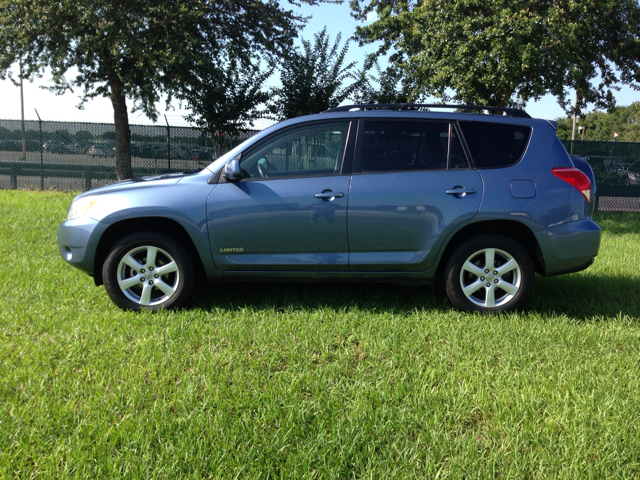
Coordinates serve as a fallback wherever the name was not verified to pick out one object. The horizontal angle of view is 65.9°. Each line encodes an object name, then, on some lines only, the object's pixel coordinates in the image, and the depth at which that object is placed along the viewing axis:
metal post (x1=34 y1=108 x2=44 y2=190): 14.97
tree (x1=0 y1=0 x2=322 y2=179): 12.28
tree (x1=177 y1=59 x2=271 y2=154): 13.30
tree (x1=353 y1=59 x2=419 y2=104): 13.62
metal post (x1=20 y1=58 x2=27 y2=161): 15.03
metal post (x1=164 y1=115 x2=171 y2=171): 14.34
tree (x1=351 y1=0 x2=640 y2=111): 10.88
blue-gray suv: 4.31
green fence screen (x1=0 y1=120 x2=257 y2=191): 14.41
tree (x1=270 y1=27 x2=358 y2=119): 13.22
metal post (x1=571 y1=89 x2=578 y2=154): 14.52
